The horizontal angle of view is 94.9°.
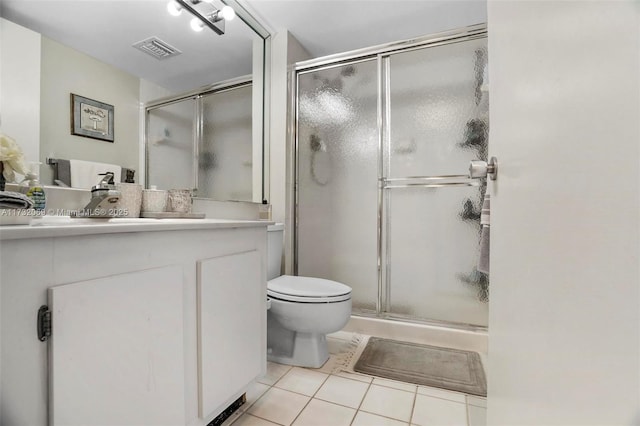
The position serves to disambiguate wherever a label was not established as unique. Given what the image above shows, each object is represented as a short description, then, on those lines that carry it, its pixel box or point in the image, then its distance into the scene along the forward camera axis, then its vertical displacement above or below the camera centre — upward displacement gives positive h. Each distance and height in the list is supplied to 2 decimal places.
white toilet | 1.46 -0.53
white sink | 0.77 -0.03
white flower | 0.76 +0.14
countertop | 0.52 -0.04
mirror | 0.94 +0.58
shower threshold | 1.75 -0.76
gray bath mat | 1.42 -0.82
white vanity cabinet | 0.54 -0.27
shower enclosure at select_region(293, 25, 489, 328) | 1.82 +0.25
